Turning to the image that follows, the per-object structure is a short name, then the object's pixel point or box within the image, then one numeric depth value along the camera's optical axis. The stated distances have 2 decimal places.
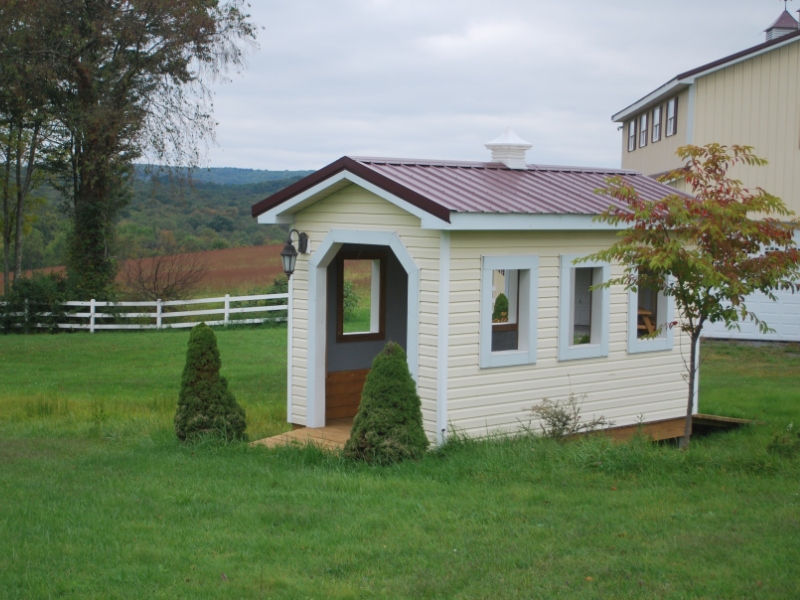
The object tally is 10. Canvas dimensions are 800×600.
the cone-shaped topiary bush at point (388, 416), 8.97
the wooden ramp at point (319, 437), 10.34
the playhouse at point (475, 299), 9.98
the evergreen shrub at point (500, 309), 14.20
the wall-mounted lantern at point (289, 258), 11.02
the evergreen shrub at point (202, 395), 10.23
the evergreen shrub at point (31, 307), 27.89
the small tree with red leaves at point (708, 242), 9.16
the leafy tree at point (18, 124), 26.94
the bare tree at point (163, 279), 29.38
